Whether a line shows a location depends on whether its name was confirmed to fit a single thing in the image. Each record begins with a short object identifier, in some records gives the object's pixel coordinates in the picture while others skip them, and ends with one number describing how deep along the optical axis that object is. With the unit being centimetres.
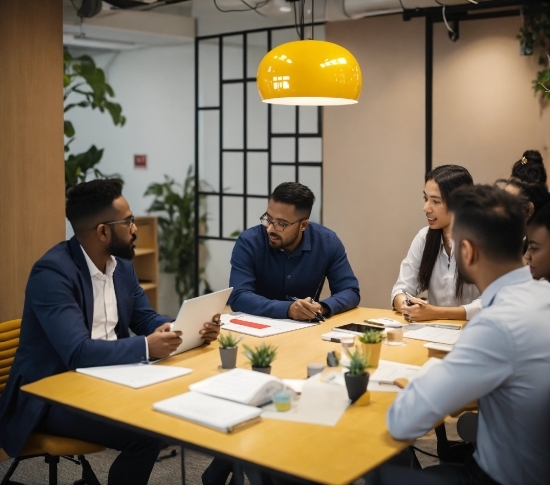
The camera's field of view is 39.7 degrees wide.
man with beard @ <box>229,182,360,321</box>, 384
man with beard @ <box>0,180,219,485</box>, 269
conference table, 189
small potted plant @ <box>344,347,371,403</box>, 231
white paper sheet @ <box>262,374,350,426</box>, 219
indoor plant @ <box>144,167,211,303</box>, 753
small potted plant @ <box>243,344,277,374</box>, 258
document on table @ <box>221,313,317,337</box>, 329
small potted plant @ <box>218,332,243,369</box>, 269
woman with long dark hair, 379
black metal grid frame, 638
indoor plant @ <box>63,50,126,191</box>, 609
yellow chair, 274
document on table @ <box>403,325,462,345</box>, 314
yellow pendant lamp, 307
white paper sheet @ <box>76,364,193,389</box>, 252
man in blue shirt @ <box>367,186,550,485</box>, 199
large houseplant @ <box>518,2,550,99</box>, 509
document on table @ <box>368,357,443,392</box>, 249
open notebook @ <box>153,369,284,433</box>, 213
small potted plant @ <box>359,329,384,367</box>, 266
